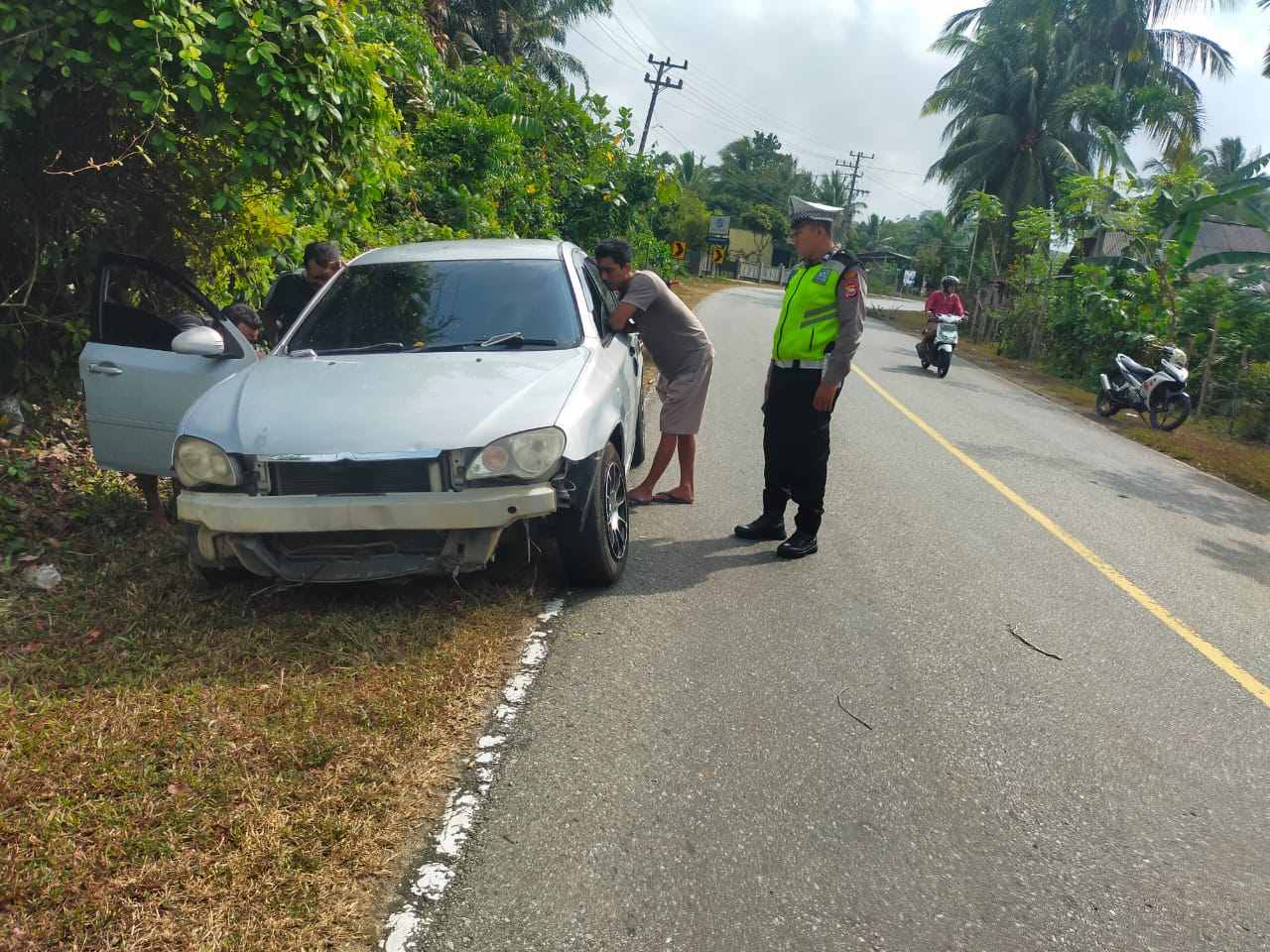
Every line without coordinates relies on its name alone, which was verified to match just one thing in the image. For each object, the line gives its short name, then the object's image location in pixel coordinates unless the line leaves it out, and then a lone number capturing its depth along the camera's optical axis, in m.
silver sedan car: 3.75
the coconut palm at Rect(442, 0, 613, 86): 32.25
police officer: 4.95
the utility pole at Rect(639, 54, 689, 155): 45.38
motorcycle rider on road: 16.22
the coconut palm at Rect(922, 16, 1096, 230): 32.62
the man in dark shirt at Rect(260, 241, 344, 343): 5.93
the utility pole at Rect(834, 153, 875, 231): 84.94
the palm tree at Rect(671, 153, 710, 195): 69.50
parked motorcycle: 12.46
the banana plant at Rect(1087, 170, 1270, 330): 14.64
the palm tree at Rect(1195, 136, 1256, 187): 51.68
